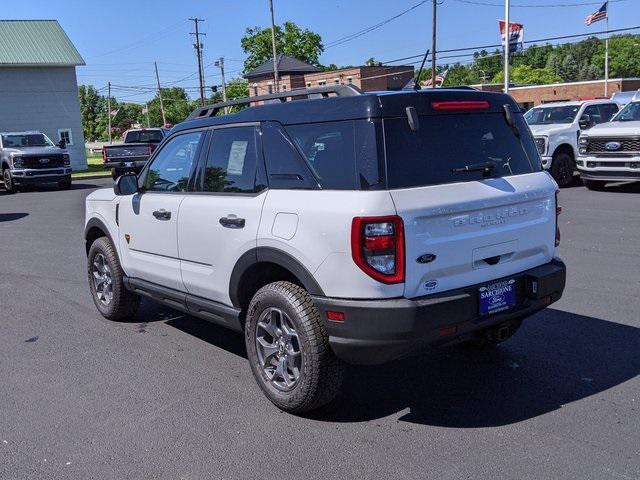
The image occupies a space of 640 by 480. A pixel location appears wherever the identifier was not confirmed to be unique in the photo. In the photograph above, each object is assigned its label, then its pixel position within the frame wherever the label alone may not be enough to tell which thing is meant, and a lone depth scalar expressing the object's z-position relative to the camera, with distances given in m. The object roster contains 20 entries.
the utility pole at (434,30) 40.88
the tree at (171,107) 102.62
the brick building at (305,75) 62.19
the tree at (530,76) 116.69
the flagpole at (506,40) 29.95
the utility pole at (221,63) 77.76
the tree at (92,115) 100.19
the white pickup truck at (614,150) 14.73
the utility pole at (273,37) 47.88
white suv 3.57
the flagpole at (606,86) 58.22
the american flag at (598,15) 37.81
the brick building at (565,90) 60.69
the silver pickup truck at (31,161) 22.83
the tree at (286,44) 88.31
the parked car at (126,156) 24.88
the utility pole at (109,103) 86.89
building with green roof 36.37
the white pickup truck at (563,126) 16.73
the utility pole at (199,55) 64.12
